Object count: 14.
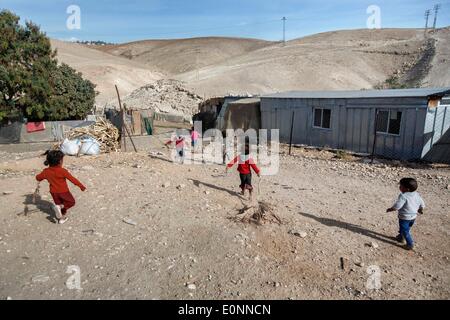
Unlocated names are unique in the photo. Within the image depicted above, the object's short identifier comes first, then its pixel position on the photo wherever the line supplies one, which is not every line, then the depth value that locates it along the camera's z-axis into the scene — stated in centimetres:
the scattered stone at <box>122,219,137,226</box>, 624
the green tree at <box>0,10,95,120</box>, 1820
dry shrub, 644
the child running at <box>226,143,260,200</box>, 775
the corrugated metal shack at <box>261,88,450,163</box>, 1253
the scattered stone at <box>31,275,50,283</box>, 442
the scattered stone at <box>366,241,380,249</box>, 565
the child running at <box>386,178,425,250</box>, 542
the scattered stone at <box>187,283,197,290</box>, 432
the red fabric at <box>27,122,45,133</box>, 1806
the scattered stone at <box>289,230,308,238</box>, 593
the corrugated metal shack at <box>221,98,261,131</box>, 1989
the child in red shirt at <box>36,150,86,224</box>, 586
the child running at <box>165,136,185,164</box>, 1156
